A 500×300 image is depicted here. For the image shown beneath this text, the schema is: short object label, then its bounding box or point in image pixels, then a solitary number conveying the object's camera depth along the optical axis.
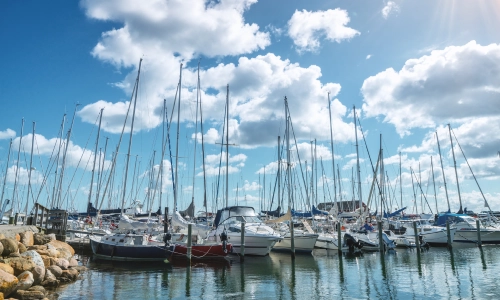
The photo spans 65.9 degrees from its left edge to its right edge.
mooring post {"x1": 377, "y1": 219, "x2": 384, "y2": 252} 34.55
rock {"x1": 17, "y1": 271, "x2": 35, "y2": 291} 15.83
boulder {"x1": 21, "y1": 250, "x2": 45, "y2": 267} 18.66
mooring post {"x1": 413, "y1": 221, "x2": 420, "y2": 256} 36.34
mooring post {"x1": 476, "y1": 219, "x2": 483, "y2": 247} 39.94
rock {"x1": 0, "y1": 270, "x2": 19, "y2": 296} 14.40
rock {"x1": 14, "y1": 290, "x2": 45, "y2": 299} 15.30
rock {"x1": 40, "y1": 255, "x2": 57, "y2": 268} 20.48
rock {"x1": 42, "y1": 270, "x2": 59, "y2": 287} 18.78
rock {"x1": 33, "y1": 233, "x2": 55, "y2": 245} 24.05
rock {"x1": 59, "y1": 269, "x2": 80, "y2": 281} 20.67
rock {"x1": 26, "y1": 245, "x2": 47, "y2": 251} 21.48
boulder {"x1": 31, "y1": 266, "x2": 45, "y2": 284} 17.91
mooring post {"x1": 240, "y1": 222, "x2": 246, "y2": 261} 28.88
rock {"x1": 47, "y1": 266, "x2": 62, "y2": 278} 19.95
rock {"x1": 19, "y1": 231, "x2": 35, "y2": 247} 22.03
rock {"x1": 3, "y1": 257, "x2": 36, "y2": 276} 17.02
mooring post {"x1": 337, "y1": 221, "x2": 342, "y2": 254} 33.71
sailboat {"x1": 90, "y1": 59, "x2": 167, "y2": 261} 27.66
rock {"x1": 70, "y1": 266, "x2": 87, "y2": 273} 23.93
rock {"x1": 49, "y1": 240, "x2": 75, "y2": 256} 24.81
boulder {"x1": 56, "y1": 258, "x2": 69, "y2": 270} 21.40
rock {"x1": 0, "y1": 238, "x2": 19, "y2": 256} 17.79
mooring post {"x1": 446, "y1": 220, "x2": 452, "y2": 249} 39.34
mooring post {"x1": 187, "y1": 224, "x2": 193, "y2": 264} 27.11
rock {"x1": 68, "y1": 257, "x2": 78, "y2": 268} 23.74
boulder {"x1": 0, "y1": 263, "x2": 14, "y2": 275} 15.66
